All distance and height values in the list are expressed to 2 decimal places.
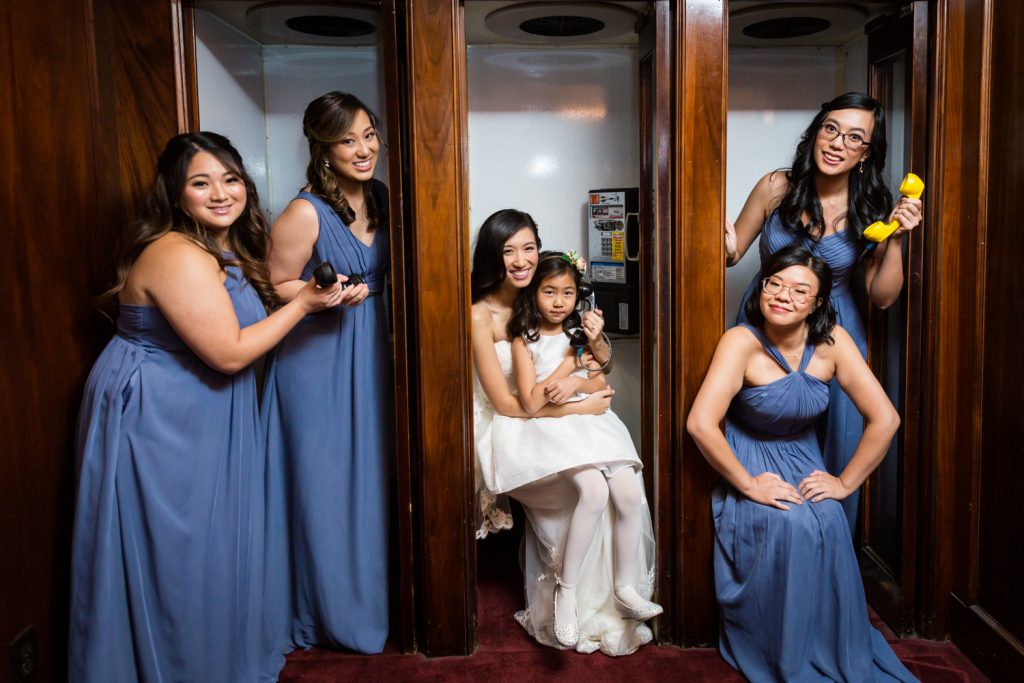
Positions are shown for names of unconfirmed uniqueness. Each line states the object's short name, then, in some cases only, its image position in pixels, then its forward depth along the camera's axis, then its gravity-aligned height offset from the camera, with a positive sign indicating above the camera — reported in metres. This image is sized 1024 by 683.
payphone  3.09 +0.02
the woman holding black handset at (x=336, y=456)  2.63 -0.62
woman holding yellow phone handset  2.61 +0.15
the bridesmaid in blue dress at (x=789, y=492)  2.42 -0.72
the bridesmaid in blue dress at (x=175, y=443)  2.15 -0.47
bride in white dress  2.62 -0.68
